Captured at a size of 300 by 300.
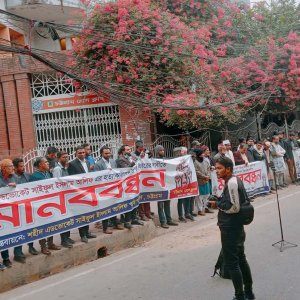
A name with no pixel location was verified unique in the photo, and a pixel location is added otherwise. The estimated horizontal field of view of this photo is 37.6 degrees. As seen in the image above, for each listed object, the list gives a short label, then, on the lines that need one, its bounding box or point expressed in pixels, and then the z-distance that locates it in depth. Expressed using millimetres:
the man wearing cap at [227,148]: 11158
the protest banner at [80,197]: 6023
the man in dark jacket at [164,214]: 9023
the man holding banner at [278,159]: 13242
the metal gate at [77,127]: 15594
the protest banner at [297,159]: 14099
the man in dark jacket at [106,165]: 7594
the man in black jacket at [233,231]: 4488
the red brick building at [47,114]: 15547
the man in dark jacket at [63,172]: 6801
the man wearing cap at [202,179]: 9961
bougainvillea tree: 14453
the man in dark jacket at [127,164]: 7902
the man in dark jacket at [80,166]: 7266
